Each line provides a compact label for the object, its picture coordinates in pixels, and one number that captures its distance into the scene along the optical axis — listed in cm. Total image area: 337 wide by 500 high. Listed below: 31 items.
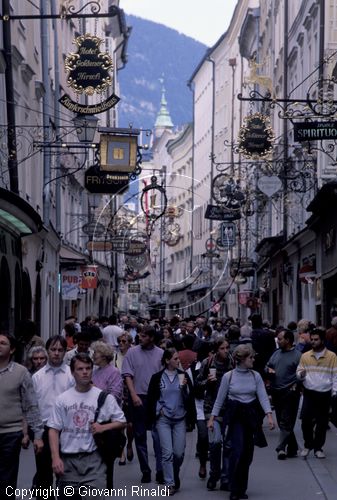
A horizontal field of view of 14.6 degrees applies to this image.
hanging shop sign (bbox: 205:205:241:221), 4409
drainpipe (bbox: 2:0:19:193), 2483
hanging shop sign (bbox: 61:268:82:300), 3797
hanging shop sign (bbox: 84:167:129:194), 3253
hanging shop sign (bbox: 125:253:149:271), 5597
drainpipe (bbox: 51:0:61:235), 3750
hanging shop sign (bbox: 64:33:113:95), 2406
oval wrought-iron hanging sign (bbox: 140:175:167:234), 3350
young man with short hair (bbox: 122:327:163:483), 1545
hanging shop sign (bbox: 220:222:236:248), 5303
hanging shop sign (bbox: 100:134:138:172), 2970
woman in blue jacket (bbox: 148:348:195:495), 1415
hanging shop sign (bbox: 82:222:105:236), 4815
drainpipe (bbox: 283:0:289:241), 4156
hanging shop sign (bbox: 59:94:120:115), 2416
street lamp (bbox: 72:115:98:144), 2769
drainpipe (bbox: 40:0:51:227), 3391
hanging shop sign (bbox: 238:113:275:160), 3141
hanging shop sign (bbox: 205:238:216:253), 6362
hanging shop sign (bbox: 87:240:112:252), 4772
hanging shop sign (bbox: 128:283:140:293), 9259
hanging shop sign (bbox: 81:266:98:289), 4309
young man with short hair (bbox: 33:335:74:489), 1221
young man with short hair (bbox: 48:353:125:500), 962
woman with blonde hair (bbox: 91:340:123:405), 1414
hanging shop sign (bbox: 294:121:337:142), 2138
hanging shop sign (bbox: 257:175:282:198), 3503
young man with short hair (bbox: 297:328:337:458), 1692
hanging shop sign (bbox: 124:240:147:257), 5431
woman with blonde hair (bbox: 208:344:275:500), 1355
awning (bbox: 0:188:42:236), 2233
